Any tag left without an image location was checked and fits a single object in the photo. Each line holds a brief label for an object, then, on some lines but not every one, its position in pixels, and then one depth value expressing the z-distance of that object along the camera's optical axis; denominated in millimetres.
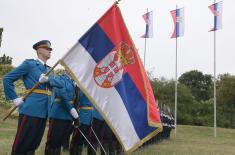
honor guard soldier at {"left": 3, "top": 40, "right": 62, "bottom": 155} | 4539
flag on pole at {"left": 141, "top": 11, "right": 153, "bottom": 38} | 23656
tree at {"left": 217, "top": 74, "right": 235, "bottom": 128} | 35575
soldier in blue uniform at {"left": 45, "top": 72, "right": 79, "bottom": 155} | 5727
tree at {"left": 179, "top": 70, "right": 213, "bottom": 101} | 53812
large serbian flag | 4621
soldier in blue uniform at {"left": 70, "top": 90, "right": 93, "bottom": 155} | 6477
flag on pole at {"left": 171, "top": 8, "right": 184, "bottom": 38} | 23375
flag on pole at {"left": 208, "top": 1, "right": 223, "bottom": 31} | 22719
